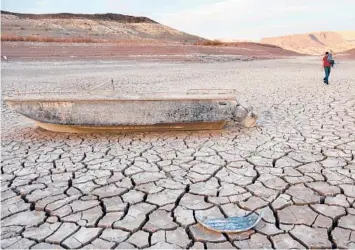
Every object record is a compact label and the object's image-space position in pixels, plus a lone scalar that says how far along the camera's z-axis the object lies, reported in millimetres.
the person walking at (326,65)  9859
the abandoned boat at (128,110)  4398
